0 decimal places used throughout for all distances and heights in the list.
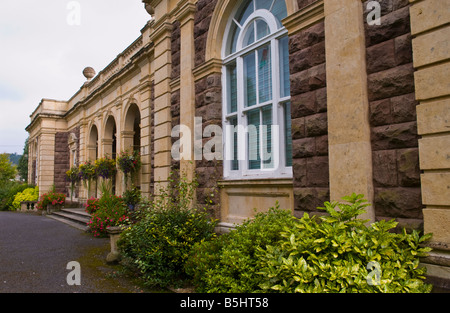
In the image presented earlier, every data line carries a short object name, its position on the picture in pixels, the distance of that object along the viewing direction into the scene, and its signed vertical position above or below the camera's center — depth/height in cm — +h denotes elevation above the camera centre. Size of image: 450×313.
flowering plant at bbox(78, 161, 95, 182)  1485 +42
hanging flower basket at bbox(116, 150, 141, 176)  1069 +56
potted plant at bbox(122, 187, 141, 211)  1052 -54
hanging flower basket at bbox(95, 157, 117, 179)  1292 +47
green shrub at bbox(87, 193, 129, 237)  920 -98
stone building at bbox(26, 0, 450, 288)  332 +102
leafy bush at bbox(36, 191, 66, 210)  1647 -91
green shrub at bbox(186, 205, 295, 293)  379 -98
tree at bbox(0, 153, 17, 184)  3306 +138
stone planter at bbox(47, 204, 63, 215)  1629 -131
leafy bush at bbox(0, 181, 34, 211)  2084 -71
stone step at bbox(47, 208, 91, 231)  1176 -142
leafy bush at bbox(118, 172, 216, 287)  502 -94
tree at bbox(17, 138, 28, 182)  4312 +204
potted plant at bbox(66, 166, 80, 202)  1650 +20
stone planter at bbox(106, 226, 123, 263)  623 -119
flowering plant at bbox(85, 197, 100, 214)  1182 -86
